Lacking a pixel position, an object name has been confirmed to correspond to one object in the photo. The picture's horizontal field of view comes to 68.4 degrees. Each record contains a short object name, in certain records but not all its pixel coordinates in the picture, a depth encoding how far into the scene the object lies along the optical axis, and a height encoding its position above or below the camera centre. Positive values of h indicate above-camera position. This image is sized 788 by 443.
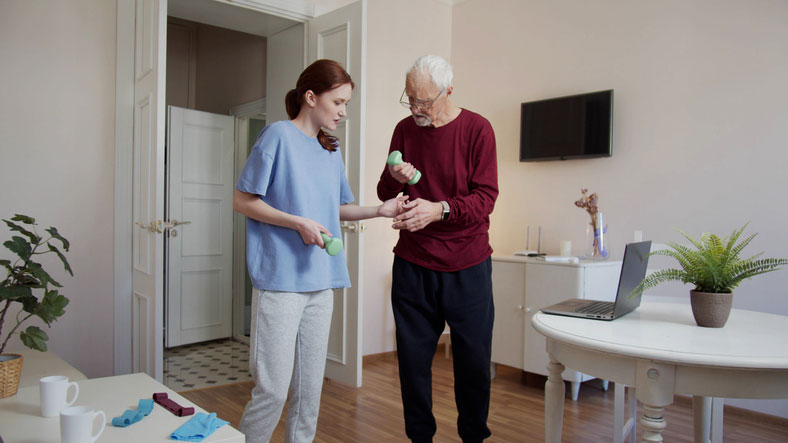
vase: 3.75 -0.19
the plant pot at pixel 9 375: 1.84 -0.57
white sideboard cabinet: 3.48 -0.52
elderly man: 1.95 -0.19
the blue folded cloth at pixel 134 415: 1.38 -0.53
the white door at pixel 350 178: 3.51 +0.17
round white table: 1.37 -0.34
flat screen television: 3.82 +0.57
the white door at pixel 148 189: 3.00 +0.06
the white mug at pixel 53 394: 1.46 -0.50
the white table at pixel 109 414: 1.33 -0.56
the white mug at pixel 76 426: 1.19 -0.47
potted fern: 1.67 -0.18
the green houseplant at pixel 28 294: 2.06 -0.35
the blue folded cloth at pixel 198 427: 1.30 -0.52
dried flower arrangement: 3.75 -0.05
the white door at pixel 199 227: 4.82 -0.22
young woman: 1.71 -0.14
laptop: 1.71 -0.27
